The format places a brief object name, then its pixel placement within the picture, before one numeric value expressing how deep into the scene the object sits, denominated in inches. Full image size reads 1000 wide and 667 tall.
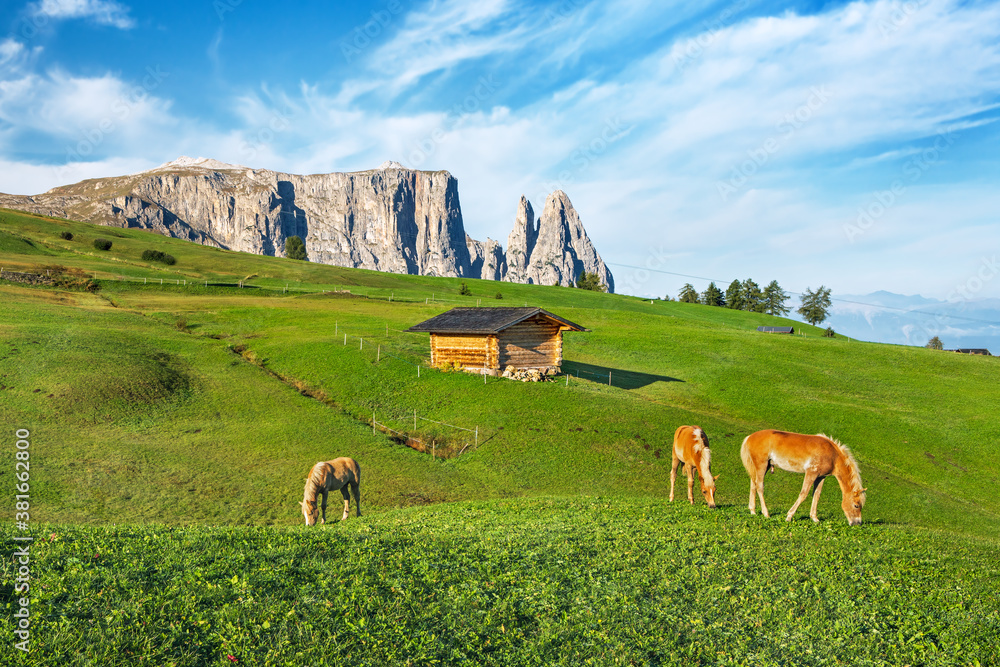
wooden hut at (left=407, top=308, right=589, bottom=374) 1494.8
